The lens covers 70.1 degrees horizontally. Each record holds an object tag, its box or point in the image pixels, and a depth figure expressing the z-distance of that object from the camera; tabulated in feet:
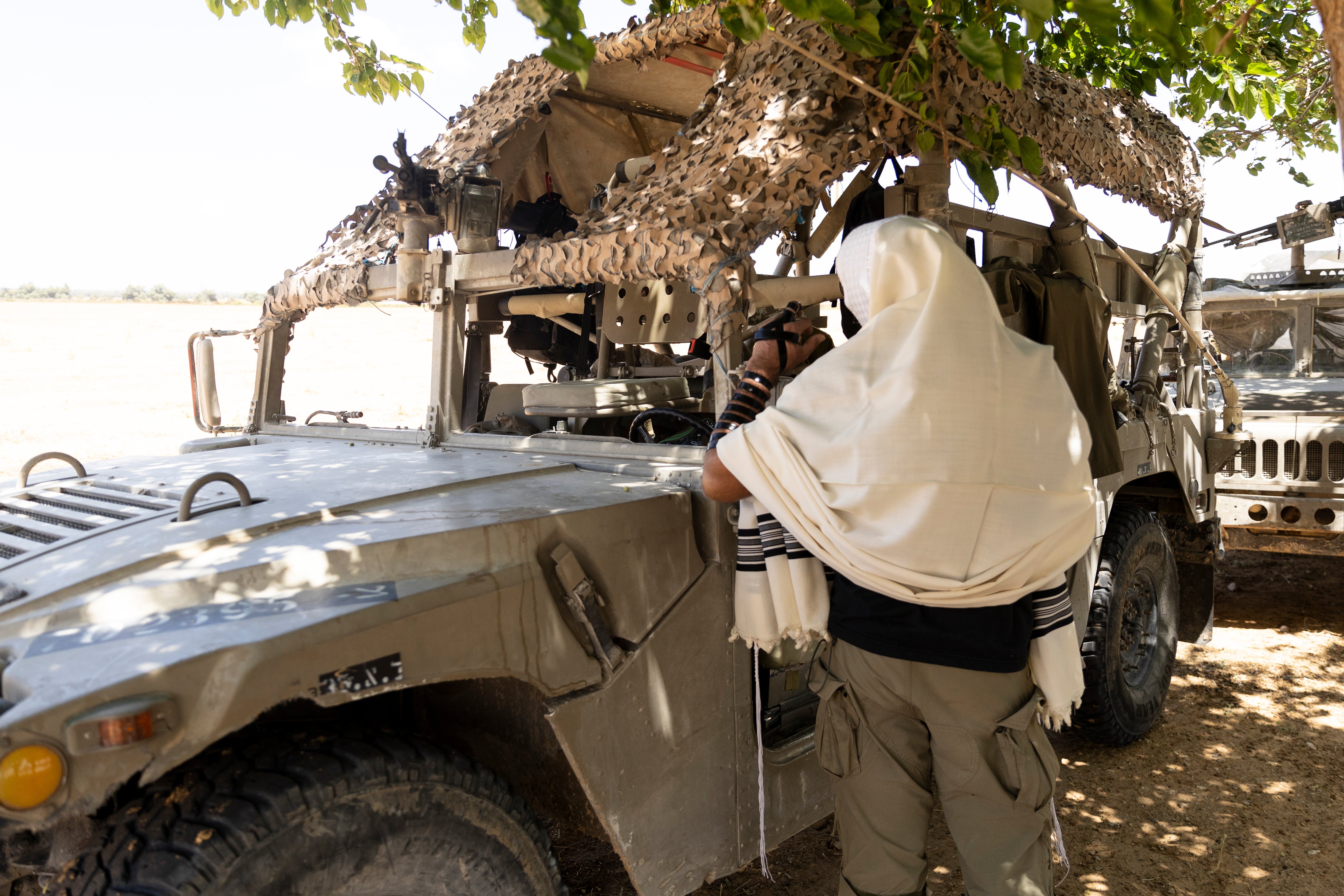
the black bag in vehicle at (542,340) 12.59
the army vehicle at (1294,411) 17.24
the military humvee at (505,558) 4.69
